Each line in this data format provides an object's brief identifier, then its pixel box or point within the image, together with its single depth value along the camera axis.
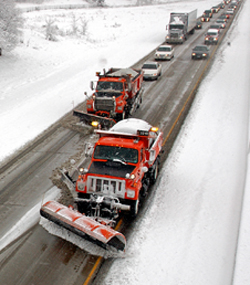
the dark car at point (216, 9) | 69.31
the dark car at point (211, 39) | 39.19
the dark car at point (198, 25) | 51.06
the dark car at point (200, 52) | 32.41
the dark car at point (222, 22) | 49.78
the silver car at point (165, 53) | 32.09
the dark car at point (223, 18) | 55.17
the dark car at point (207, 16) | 58.91
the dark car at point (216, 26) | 45.56
